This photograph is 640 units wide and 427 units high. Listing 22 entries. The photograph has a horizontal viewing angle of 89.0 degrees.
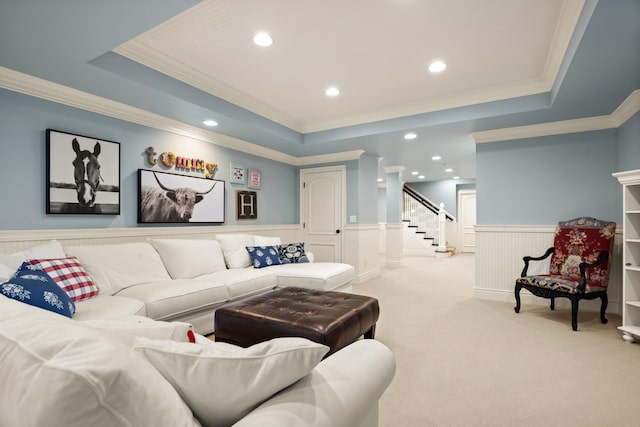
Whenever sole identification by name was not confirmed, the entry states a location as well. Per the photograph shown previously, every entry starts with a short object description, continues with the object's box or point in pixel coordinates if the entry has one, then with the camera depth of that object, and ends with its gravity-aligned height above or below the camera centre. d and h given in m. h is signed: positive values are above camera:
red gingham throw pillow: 2.30 -0.42
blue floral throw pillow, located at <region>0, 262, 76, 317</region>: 1.70 -0.40
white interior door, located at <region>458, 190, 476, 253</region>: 10.16 +0.01
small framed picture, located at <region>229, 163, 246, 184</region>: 4.70 +0.67
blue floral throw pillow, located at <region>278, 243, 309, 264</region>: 4.22 -0.47
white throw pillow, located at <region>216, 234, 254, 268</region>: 3.91 -0.39
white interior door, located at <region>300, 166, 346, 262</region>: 5.70 +0.15
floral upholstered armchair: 3.26 -0.52
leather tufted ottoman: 2.08 -0.69
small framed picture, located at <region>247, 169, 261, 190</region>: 5.04 +0.62
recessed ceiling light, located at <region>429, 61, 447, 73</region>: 3.07 +1.46
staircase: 9.46 -0.17
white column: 7.34 +0.06
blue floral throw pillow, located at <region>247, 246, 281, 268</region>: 3.93 -0.46
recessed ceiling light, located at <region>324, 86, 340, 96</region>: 3.65 +1.46
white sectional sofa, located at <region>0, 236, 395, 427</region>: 0.51 -0.35
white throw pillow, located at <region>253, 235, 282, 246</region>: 4.30 -0.30
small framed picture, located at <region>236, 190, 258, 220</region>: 4.82 +0.21
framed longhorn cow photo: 3.60 +0.24
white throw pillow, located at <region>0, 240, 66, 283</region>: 2.03 -0.27
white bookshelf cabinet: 2.95 -0.34
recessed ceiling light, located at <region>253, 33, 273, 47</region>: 2.61 +1.46
